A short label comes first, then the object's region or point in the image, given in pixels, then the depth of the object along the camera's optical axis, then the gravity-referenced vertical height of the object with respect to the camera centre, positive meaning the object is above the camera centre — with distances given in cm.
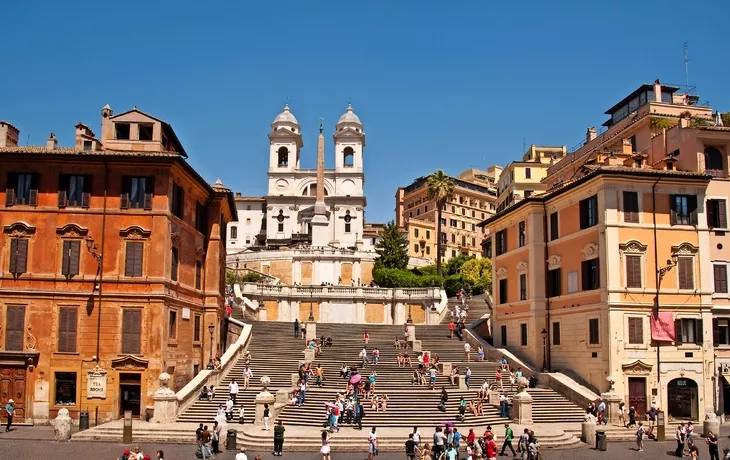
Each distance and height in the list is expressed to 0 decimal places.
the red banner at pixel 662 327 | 3966 +32
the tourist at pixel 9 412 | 3397 -360
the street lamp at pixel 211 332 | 4491 -14
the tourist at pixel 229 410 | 3597 -365
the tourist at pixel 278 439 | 2928 -401
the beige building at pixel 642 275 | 3972 +308
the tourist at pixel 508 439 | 2950 -399
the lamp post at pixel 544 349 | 4559 -96
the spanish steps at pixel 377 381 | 3653 -270
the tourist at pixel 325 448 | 2669 -397
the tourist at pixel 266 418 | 3290 -364
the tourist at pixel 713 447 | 2823 -405
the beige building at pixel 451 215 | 12875 +2088
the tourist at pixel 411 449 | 2759 -409
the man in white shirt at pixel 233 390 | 3797 -291
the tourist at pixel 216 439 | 3001 -412
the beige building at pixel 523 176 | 9042 +1832
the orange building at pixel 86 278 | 3619 +240
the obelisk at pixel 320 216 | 10712 +1576
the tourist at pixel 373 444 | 2845 -408
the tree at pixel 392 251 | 9219 +945
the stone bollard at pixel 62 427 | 3155 -391
